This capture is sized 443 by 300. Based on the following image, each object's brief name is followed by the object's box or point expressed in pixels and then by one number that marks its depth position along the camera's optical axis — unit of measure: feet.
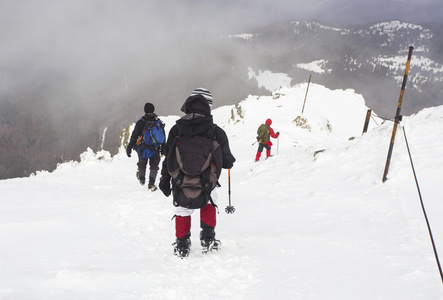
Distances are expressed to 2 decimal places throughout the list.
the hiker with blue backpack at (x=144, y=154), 24.38
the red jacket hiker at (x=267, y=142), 42.81
